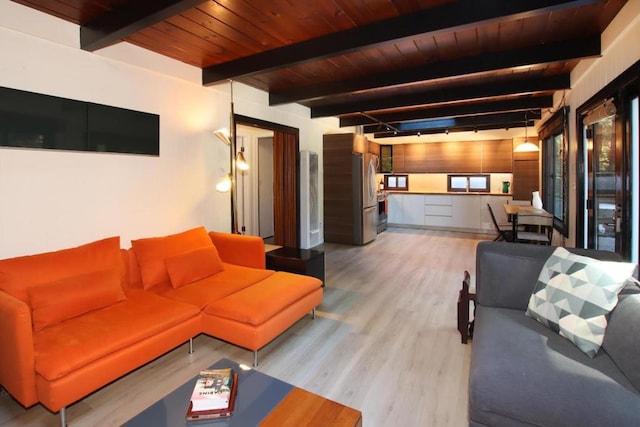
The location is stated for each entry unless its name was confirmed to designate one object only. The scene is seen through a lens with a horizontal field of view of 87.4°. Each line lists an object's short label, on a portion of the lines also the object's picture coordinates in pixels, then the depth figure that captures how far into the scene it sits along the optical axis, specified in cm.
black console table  356
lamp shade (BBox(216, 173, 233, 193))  370
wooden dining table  502
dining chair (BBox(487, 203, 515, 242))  579
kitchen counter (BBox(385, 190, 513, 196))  793
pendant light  608
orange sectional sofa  181
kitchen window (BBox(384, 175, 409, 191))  921
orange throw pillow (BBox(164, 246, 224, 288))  293
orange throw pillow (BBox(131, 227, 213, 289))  289
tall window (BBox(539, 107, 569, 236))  453
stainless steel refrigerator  648
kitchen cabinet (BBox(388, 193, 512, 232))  796
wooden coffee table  137
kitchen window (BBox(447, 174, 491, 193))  830
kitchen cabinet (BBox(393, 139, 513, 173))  801
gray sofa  136
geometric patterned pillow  171
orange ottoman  241
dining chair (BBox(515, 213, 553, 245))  496
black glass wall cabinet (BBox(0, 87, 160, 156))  237
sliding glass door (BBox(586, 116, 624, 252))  292
